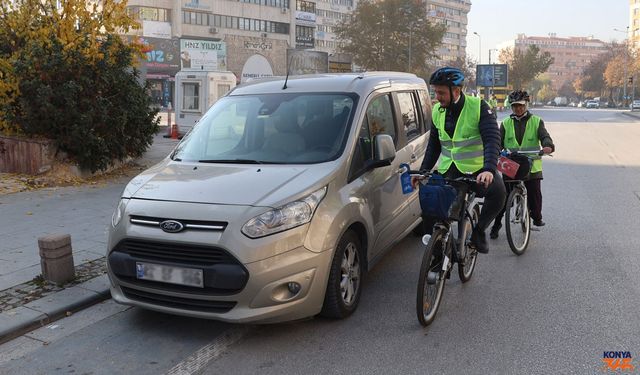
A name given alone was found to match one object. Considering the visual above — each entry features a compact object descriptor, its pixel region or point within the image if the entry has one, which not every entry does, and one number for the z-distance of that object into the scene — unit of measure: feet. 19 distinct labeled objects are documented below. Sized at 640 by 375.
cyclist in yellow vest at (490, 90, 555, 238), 20.97
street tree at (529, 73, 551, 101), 445.37
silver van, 12.34
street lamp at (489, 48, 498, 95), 220.23
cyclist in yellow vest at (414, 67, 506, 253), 14.75
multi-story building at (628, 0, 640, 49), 395.07
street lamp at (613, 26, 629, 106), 259.92
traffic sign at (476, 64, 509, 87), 222.28
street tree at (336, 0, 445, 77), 193.57
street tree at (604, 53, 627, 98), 275.18
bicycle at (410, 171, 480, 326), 13.66
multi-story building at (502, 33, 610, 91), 622.13
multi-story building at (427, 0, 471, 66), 411.54
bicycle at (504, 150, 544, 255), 20.25
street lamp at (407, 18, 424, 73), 194.18
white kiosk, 65.51
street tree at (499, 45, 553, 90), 280.10
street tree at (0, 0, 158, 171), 31.91
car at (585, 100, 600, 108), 328.68
